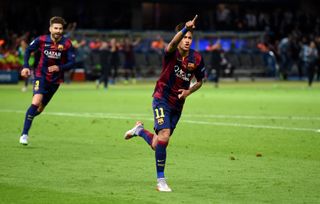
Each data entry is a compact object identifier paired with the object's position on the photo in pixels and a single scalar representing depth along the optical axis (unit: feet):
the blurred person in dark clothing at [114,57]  152.44
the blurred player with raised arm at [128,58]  164.55
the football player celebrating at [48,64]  58.70
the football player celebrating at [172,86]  40.27
